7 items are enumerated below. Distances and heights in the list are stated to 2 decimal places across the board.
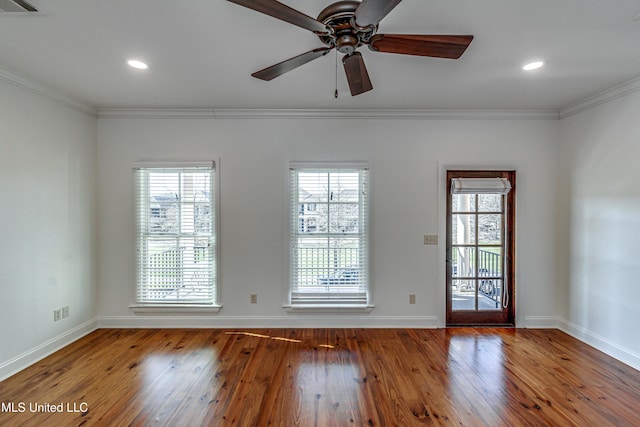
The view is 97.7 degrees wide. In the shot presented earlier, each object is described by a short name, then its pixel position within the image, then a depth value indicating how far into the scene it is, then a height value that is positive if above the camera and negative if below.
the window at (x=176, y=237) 3.46 -0.32
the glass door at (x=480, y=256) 3.52 -0.56
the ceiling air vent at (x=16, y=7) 1.63 +1.21
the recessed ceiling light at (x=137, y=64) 2.31 +1.24
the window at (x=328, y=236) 3.48 -0.30
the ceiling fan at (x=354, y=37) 1.28 +0.94
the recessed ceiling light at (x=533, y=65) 2.34 +1.25
